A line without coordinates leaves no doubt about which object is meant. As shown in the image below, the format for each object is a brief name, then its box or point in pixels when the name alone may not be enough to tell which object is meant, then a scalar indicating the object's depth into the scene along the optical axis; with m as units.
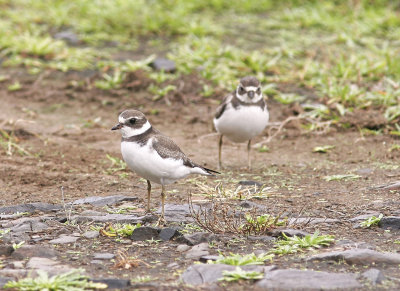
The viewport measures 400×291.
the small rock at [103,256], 10.57
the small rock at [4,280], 9.25
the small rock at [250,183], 15.94
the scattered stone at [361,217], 12.65
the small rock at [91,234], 11.61
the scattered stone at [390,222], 12.19
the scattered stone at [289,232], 11.61
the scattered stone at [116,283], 9.21
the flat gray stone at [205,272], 9.50
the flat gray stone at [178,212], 12.88
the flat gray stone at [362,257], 10.38
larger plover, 12.41
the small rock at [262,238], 11.58
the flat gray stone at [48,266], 9.76
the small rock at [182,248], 11.05
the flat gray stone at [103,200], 14.11
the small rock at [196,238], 11.30
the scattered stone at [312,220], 12.40
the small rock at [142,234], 11.59
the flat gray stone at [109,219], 12.55
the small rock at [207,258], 10.34
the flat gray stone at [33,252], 10.54
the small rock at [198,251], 10.67
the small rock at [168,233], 11.62
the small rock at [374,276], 9.52
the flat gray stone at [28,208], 13.30
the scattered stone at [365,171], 16.55
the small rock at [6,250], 10.63
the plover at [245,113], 17.73
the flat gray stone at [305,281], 9.30
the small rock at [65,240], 11.30
